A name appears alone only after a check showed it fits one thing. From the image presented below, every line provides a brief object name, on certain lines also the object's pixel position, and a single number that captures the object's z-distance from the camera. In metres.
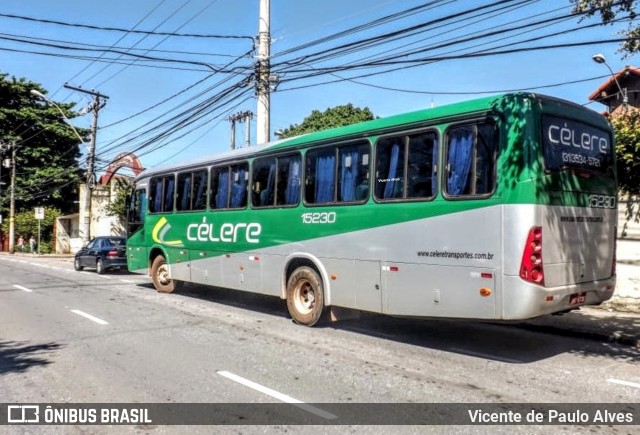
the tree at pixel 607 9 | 7.05
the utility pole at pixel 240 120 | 38.16
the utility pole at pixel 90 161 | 28.61
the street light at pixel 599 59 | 19.35
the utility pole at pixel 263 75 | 16.44
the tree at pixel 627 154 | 10.46
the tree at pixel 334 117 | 29.80
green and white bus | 6.38
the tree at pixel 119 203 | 32.84
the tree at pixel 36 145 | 47.47
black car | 20.73
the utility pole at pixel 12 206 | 42.94
